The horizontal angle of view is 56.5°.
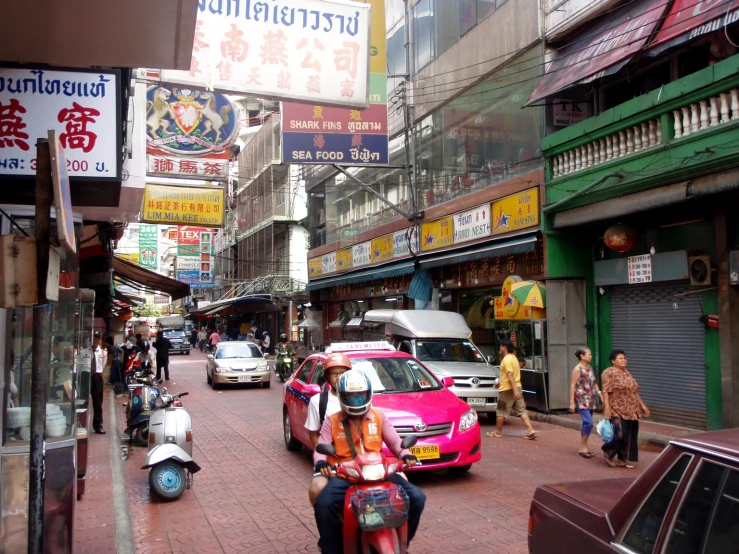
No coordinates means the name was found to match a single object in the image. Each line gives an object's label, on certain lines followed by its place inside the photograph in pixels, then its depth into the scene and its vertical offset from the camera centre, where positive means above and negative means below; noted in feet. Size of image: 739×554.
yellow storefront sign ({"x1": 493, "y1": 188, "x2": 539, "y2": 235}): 50.06 +8.16
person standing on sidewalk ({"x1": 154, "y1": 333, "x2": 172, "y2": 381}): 74.95 -2.81
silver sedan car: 68.95 -4.20
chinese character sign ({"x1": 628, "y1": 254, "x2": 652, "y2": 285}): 42.75 +3.06
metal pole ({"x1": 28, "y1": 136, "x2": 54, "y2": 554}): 12.33 -0.58
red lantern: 43.45 +5.08
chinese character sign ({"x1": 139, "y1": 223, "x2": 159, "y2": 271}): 110.52 +13.30
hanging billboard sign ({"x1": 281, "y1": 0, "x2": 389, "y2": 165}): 53.93 +15.10
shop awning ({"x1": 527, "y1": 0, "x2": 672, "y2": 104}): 40.06 +17.14
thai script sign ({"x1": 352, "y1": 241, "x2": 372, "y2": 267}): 84.02 +8.58
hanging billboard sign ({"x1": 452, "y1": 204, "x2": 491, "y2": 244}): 56.18 +8.16
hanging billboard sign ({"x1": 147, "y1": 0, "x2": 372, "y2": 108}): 21.43 +8.62
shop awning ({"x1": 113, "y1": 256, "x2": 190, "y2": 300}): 60.64 +4.53
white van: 43.70 -2.02
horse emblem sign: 40.57 +12.01
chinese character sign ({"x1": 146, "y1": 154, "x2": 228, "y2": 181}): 46.62 +10.85
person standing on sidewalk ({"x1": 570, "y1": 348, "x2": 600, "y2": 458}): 32.83 -3.64
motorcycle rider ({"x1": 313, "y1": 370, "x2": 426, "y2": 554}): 13.83 -2.64
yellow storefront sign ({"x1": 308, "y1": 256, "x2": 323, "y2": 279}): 104.06 +8.55
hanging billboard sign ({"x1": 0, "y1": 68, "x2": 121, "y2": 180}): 16.56 +5.16
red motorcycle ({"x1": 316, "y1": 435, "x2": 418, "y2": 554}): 12.93 -3.50
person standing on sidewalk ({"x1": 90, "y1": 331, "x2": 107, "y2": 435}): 39.60 -4.23
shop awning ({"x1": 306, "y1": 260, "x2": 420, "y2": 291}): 72.49 +5.63
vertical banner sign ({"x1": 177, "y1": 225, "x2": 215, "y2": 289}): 147.13 +15.02
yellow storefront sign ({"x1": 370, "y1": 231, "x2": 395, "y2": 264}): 77.25 +8.37
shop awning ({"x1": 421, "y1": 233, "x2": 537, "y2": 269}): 50.19 +5.55
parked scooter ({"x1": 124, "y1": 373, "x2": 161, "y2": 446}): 37.22 -4.53
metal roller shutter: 40.24 -1.91
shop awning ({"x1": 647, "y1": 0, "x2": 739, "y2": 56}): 34.14 +15.34
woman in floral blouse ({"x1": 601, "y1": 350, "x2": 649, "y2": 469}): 30.09 -4.06
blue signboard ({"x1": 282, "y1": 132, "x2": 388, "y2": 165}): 54.13 +13.98
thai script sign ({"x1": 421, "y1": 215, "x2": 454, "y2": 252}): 62.95 +8.24
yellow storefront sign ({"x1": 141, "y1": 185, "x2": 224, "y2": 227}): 49.57 +8.77
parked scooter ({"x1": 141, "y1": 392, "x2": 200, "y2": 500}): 25.44 -4.91
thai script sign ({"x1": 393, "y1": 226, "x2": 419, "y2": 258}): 70.49 +8.44
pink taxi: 26.27 -3.44
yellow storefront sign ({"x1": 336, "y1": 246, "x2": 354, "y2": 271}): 90.79 +8.54
